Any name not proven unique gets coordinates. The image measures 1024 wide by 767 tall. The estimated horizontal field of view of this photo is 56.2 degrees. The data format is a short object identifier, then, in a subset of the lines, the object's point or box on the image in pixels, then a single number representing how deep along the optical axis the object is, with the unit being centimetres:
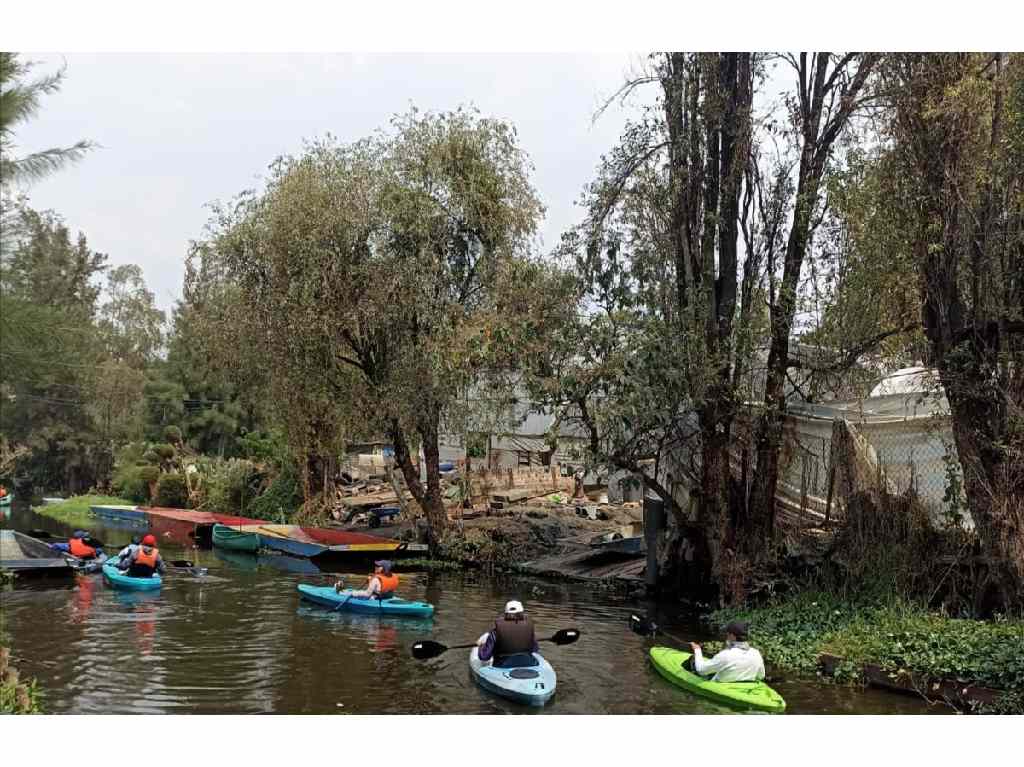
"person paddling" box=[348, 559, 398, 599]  1742
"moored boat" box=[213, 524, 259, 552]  2761
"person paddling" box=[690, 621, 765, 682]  1138
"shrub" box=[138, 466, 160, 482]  4206
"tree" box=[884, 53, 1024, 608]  1248
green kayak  1091
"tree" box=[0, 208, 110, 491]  819
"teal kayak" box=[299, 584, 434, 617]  1703
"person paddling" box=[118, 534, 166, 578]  2039
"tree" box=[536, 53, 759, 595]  1571
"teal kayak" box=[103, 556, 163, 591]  2005
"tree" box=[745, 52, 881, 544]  1548
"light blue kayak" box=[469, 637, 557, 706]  1136
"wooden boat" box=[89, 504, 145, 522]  3566
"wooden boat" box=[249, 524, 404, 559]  2481
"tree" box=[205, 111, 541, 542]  2230
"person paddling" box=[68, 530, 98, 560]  2270
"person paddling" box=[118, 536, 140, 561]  2095
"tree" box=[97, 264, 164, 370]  4947
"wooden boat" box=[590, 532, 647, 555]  2172
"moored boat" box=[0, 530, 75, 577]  2144
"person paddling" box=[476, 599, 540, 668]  1200
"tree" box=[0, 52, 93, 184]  793
